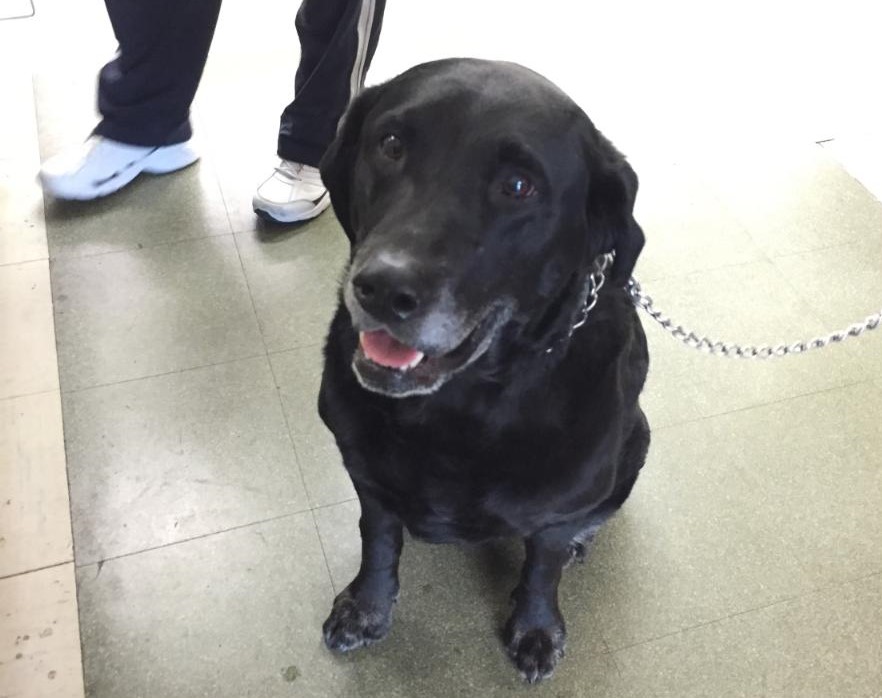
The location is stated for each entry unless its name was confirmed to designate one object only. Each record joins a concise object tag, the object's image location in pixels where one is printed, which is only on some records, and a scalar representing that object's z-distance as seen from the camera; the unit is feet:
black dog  3.32
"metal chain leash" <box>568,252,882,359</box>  3.96
